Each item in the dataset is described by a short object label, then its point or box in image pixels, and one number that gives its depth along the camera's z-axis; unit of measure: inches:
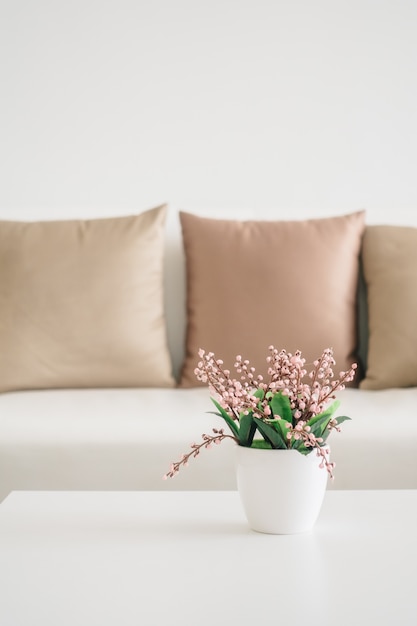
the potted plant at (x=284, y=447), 45.9
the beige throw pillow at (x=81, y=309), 96.9
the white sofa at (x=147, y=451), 74.5
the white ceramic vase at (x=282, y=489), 46.1
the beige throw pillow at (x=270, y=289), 97.5
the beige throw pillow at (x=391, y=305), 95.7
